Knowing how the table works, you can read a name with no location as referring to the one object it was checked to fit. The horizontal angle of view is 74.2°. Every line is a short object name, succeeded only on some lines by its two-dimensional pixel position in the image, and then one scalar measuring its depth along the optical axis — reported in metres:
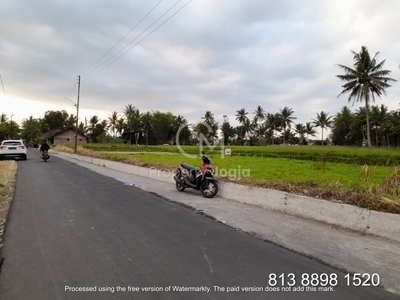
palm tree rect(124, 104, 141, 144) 72.06
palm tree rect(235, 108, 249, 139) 82.62
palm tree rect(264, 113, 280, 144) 75.09
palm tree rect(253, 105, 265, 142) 81.38
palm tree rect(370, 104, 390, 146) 57.16
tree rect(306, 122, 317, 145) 80.25
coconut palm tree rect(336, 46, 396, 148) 39.19
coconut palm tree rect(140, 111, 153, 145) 72.56
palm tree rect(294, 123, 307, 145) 82.00
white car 19.00
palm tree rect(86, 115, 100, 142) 78.18
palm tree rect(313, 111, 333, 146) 71.31
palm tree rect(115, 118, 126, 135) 75.18
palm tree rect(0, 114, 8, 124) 76.88
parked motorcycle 7.59
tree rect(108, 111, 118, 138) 75.50
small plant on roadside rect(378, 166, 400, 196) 5.03
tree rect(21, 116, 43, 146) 73.19
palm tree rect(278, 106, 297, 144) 73.06
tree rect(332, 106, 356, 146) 66.19
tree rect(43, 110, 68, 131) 88.81
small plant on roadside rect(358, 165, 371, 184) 6.07
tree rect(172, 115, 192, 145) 82.94
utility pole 31.02
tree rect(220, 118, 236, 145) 82.19
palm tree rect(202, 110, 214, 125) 80.06
